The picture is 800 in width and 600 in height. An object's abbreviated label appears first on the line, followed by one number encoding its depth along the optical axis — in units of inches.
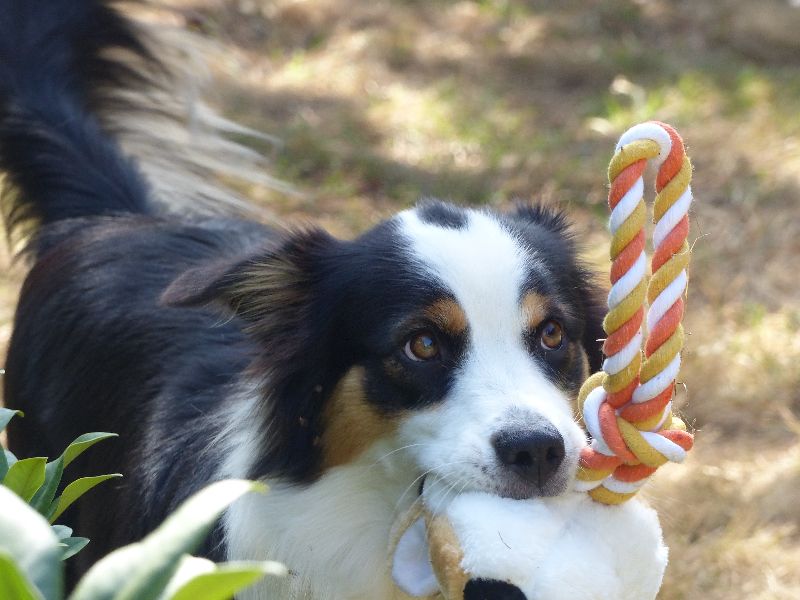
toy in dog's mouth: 50.0
